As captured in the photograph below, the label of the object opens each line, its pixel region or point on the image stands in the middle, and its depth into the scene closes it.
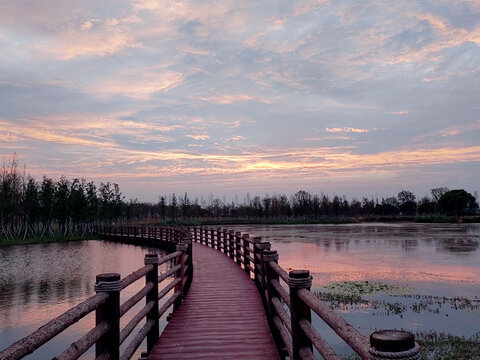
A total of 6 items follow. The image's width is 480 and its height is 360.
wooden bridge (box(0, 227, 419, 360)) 2.66
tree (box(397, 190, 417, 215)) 123.44
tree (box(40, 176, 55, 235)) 54.16
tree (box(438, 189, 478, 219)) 88.03
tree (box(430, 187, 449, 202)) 139.38
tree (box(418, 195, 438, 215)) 119.81
